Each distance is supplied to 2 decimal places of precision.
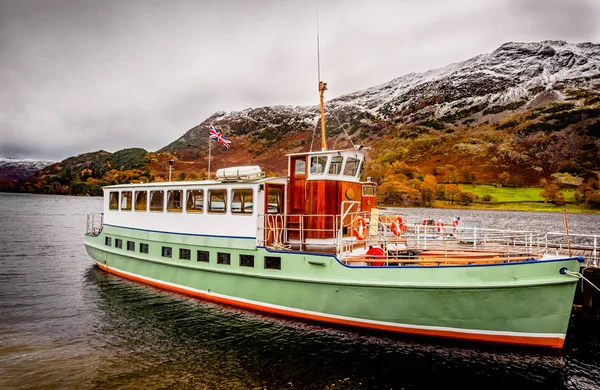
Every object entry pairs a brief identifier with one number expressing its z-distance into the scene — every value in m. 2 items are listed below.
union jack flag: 16.95
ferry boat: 9.70
